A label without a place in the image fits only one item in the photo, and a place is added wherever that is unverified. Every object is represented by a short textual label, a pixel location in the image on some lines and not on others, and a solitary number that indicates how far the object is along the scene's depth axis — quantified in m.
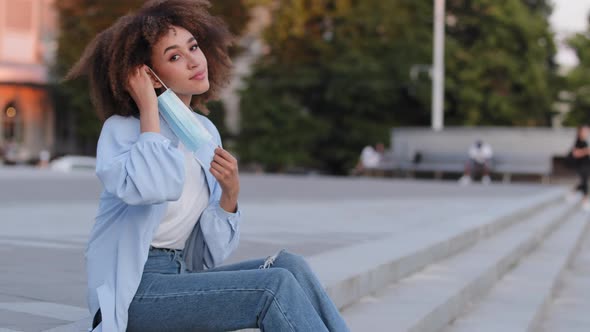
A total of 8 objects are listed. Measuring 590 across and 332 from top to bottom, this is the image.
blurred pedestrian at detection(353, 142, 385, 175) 32.38
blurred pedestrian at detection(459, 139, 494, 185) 27.97
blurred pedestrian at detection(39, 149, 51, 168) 41.06
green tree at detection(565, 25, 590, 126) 41.12
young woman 2.97
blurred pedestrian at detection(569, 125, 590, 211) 19.38
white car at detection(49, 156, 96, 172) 36.50
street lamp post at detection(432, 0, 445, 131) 32.44
